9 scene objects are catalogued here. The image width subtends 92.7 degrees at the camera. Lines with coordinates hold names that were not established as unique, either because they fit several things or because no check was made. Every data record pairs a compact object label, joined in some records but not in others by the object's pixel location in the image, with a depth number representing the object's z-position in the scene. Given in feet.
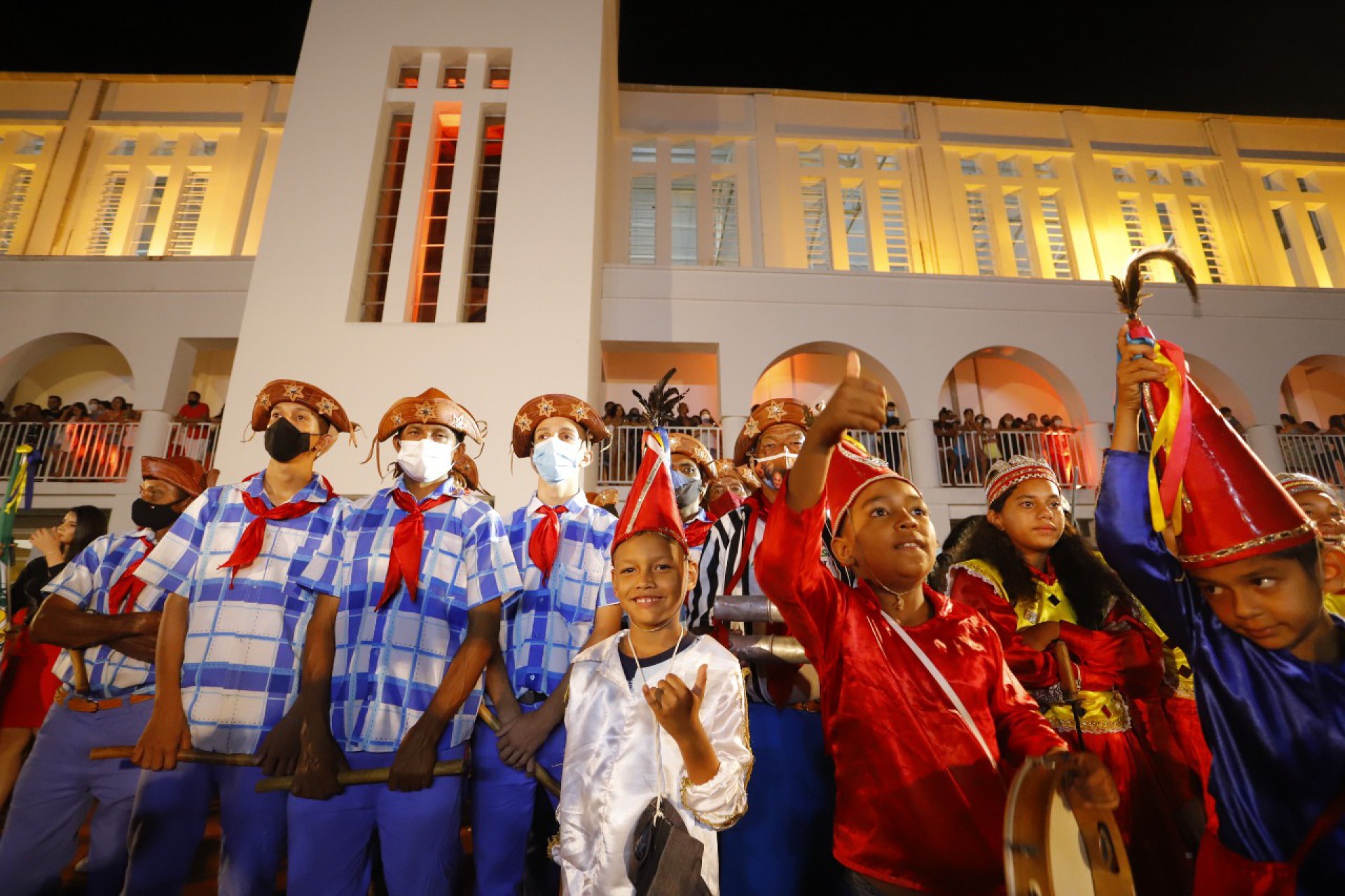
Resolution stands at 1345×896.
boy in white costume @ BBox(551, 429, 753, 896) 5.19
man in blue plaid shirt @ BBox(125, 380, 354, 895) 7.67
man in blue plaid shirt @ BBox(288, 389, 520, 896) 7.11
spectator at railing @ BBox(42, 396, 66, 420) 35.60
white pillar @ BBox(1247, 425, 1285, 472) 36.17
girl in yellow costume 8.23
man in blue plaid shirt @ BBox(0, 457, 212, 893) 8.79
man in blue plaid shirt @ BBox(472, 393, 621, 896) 8.05
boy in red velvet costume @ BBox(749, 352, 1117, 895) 5.19
